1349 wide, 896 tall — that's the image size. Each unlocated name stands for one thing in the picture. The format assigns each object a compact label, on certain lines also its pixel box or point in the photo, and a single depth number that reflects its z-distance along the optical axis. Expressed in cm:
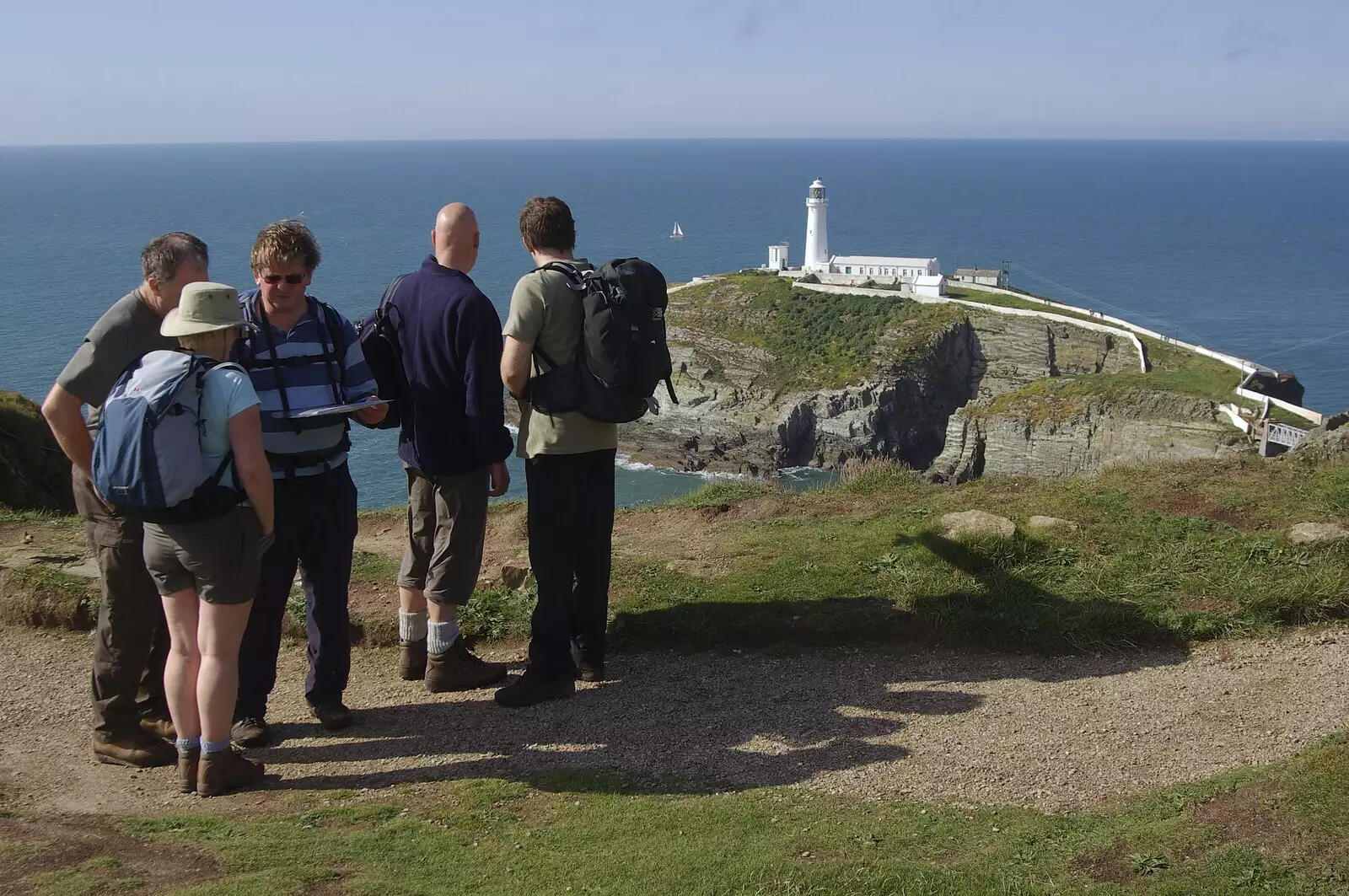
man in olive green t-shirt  574
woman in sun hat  459
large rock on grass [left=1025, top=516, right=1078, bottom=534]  805
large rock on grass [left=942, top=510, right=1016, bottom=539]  788
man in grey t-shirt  502
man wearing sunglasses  524
